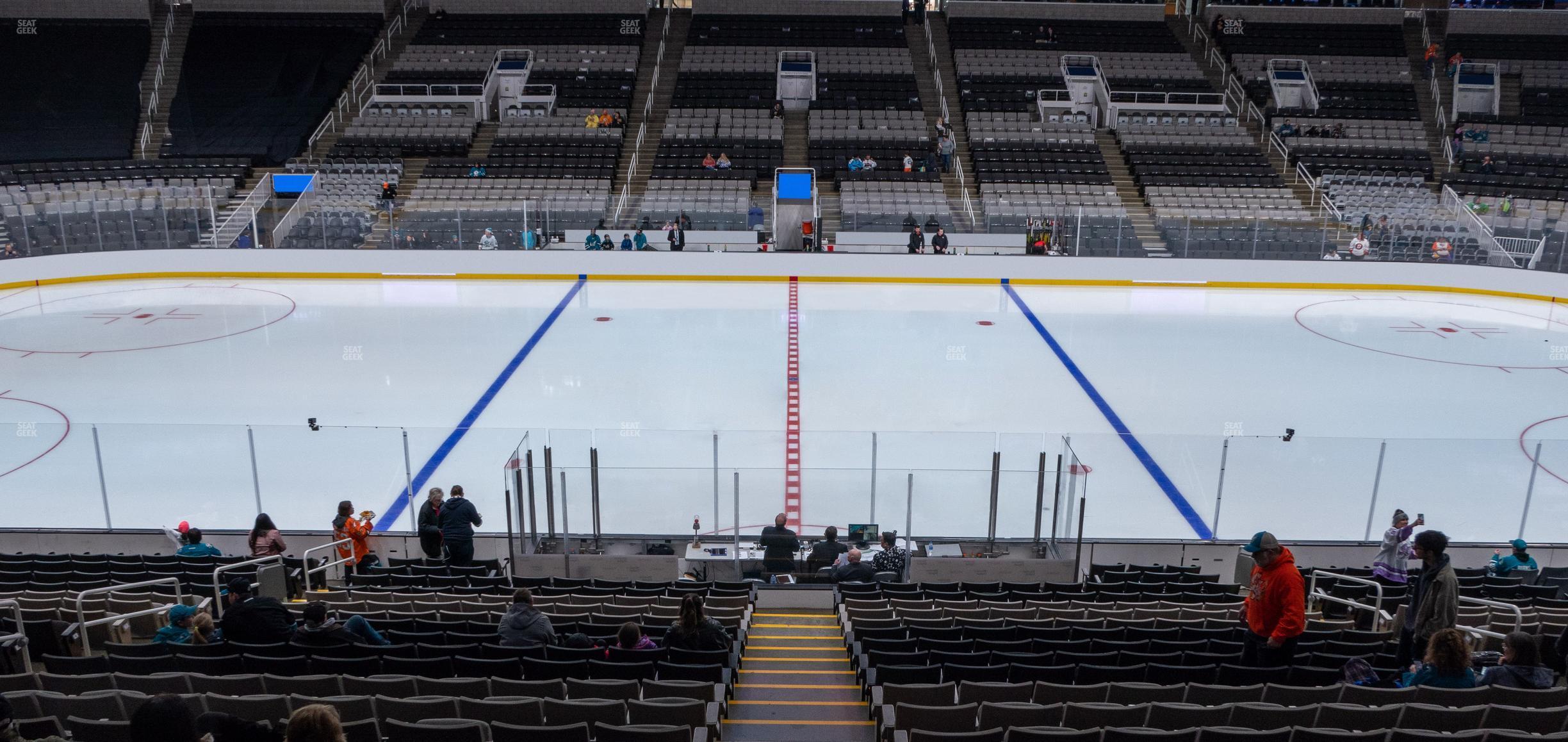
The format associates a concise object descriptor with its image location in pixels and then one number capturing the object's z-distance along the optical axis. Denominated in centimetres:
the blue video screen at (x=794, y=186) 2414
